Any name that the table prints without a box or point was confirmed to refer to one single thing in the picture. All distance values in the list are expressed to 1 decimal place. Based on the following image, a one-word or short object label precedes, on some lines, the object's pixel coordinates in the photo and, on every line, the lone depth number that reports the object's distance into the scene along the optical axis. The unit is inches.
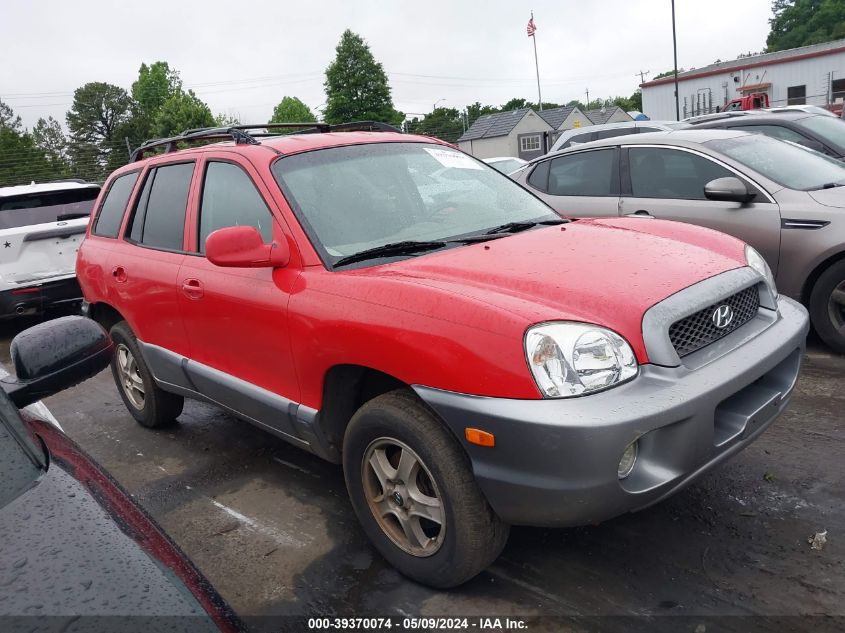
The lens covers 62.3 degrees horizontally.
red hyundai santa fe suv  89.2
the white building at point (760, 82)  1926.7
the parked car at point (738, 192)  191.5
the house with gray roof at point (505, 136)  1991.9
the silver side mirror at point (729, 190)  200.1
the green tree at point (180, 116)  1434.5
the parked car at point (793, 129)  276.8
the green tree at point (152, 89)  2249.0
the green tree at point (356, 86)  2011.9
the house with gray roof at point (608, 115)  2220.7
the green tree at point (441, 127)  1658.1
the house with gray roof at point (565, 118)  2225.6
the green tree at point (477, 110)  3239.9
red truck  935.0
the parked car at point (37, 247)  299.6
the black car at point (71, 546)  48.4
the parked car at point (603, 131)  562.9
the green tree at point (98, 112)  2810.0
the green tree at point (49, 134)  2447.1
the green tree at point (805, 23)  3134.8
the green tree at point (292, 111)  2340.1
